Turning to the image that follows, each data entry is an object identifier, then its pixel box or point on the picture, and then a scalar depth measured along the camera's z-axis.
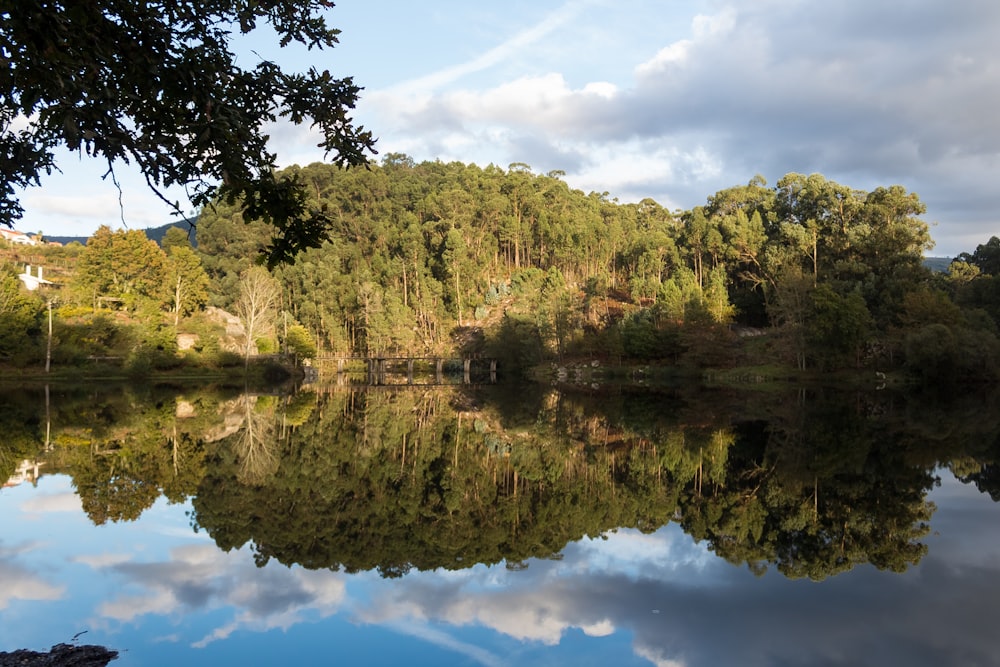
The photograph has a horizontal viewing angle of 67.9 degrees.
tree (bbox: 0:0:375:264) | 5.57
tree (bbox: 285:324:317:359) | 77.50
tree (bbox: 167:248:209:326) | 74.69
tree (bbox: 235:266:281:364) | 70.50
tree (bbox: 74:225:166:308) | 69.69
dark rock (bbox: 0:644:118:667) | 6.49
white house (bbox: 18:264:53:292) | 74.75
